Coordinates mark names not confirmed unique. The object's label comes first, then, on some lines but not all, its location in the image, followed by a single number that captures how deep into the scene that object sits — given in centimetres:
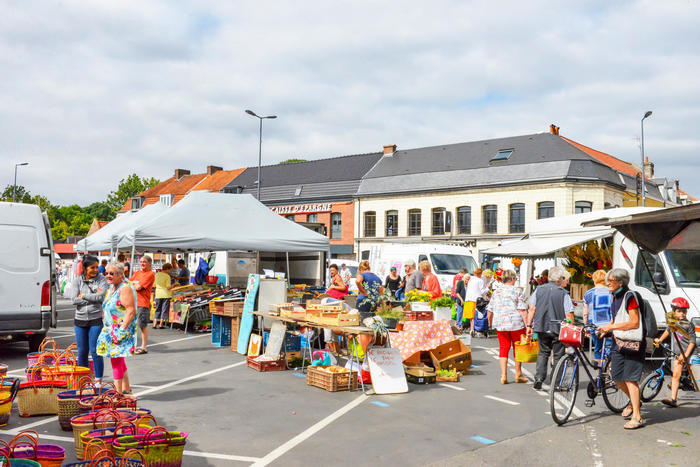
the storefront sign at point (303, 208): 4808
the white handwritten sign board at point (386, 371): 863
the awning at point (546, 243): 1463
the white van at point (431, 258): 2125
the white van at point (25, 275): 1035
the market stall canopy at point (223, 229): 1400
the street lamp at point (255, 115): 3562
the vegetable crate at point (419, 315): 1054
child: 788
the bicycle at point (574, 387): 704
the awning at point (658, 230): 669
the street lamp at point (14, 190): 4578
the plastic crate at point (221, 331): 1299
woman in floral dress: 720
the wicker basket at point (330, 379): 868
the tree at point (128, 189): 8206
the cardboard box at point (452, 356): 1005
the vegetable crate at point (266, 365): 1017
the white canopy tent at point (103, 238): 1556
